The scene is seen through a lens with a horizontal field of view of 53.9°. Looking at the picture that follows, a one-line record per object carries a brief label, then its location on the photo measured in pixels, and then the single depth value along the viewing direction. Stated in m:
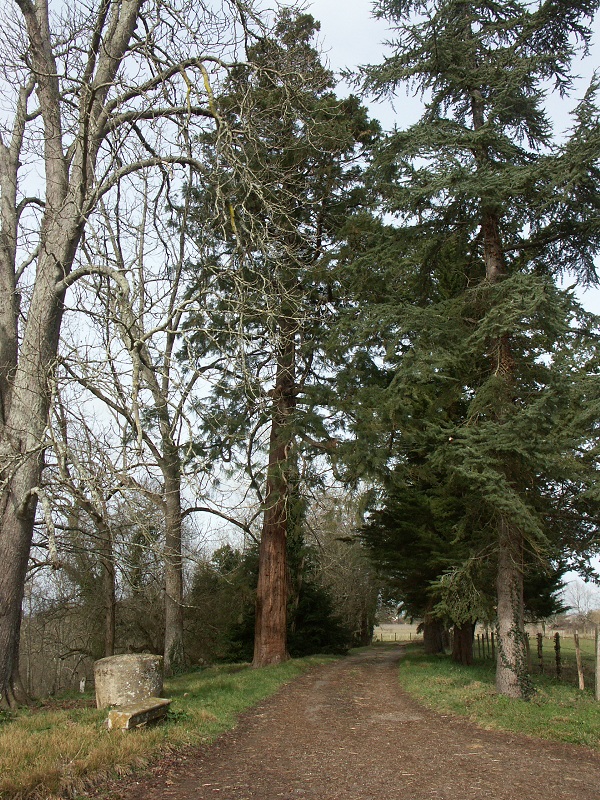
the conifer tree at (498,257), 9.20
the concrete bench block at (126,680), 7.20
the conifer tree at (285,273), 9.00
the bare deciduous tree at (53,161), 6.95
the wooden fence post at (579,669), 10.22
